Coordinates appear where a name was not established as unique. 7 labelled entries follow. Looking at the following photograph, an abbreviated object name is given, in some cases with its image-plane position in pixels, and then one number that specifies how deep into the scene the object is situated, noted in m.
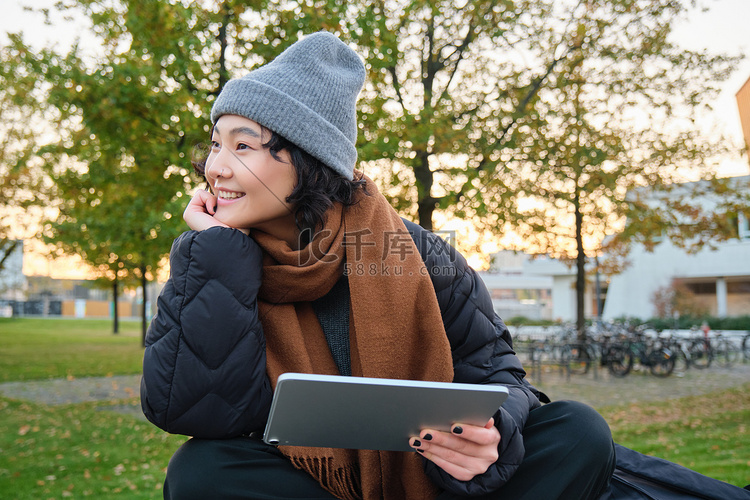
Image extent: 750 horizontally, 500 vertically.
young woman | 1.35
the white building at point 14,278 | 34.62
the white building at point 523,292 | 36.50
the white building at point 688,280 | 32.56
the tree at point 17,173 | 14.64
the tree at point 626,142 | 9.39
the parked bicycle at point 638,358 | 12.93
